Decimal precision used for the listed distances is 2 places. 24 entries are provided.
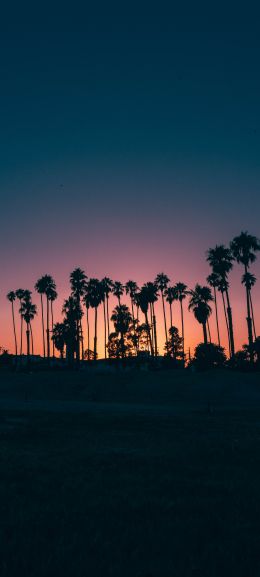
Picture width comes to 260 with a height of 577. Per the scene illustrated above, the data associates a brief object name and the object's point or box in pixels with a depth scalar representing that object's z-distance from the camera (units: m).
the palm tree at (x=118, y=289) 102.27
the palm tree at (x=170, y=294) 98.31
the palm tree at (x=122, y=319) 103.58
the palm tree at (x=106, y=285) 93.39
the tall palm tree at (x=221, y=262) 71.56
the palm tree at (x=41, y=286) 94.38
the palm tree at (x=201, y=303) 80.44
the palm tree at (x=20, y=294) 104.69
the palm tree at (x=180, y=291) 98.31
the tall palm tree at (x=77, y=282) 90.64
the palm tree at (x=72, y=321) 94.56
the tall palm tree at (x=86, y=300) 90.81
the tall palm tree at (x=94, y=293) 90.69
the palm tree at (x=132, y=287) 106.31
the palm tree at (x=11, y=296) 108.56
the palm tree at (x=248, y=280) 70.81
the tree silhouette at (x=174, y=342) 118.25
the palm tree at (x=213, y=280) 74.44
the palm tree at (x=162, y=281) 97.00
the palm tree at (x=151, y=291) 92.00
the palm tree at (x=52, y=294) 94.62
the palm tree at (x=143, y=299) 92.00
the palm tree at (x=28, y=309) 105.25
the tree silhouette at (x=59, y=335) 115.09
